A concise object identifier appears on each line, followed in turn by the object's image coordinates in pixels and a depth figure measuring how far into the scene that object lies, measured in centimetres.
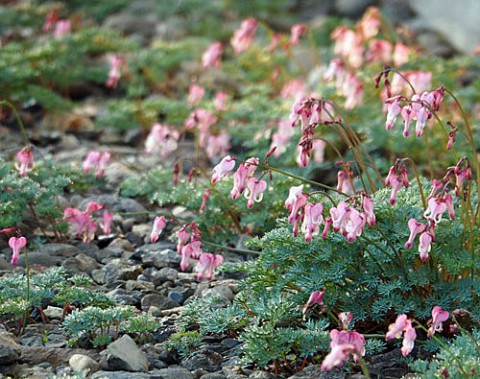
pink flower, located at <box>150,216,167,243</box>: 744
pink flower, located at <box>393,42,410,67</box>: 1170
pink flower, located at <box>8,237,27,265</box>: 700
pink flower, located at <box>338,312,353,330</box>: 582
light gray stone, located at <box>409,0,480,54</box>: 1594
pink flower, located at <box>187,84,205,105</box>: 1213
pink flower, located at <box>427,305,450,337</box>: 587
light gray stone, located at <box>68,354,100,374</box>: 627
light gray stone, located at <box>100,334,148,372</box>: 633
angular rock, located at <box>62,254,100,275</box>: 815
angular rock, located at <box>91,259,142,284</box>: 807
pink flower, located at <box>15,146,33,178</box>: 831
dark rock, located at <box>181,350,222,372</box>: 652
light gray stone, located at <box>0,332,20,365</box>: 630
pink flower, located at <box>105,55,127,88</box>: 1231
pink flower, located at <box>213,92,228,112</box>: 1196
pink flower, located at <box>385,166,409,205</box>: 630
